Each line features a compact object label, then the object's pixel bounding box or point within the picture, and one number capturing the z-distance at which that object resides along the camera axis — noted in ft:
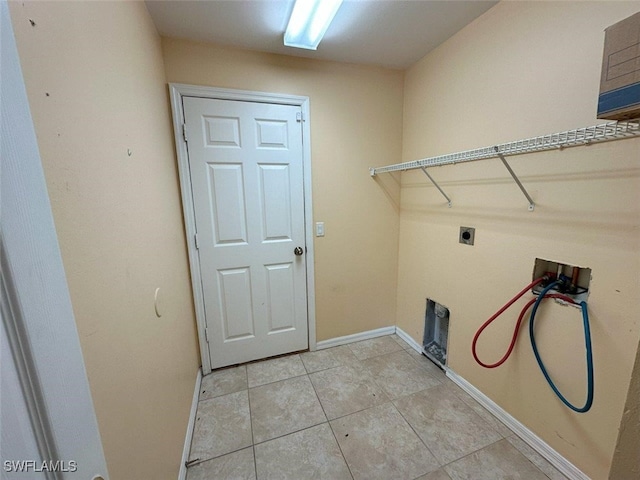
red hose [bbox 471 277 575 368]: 4.27
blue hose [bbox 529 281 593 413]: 3.78
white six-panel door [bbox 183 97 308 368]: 6.11
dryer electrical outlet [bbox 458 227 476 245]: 5.64
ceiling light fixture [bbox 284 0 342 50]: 4.52
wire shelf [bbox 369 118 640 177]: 2.89
